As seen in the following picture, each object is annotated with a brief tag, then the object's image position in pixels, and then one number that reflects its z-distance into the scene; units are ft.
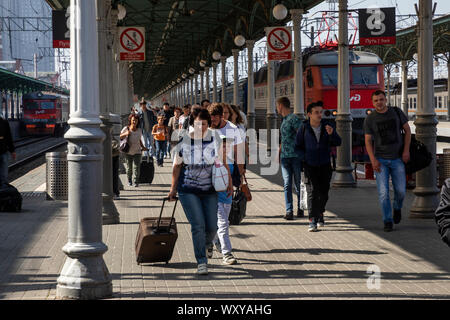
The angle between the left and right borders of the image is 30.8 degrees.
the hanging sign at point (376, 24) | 70.23
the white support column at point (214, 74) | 146.11
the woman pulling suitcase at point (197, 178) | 26.99
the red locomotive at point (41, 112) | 182.60
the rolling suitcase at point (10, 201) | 46.26
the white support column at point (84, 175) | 23.13
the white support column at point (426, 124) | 40.19
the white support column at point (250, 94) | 103.76
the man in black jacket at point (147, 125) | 78.09
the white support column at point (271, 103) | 90.94
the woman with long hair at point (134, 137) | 59.21
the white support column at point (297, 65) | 72.18
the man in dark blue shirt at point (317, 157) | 36.63
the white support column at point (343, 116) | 57.00
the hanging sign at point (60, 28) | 69.10
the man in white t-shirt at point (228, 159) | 29.19
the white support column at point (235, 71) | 118.11
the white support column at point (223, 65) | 137.52
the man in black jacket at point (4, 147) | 47.80
